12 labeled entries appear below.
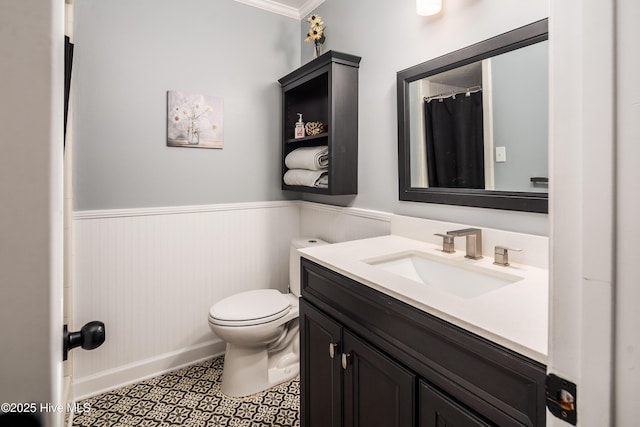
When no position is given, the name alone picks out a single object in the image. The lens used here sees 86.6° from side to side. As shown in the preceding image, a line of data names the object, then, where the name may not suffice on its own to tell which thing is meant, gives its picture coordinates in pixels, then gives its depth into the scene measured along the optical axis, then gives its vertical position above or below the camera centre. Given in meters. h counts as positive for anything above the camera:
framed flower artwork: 2.07 +0.56
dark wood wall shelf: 1.91 +0.55
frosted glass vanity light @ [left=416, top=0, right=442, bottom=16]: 1.46 +0.88
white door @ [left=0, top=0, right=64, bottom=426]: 0.33 +0.01
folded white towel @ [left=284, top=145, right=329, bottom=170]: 2.08 +0.33
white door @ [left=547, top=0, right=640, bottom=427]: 0.33 +0.01
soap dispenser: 2.30 +0.55
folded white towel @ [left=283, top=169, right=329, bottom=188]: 2.09 +0.21
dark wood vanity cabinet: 0.70 -0.41
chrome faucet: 1.31 -0.12
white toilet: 1.78 -0.72
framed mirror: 1.18 +0.35
